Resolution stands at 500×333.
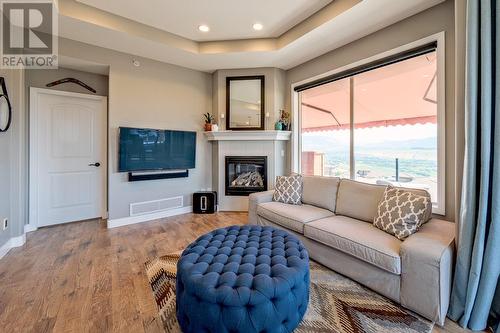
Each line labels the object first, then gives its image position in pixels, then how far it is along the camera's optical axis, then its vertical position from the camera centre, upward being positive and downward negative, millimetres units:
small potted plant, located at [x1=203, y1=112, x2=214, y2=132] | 4492 +869
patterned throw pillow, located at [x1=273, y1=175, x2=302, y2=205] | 3309 -353
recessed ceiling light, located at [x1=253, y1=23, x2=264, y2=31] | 3266 +1990
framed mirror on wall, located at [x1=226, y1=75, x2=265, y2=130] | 4434 +1209
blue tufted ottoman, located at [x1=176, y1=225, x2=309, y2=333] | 1253 -695
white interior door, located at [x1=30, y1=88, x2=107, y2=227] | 3572 +138
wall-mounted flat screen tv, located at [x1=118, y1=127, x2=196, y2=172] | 3713 +272
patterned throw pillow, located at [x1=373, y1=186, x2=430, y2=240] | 2023 -425
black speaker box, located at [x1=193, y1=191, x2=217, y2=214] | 4449 -719
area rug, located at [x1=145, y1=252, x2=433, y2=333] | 1605 -1100
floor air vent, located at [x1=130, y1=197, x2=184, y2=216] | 3920 -717
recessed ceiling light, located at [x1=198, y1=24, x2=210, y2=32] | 3300 +1980
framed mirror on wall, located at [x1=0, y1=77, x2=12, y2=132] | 2594 +633
